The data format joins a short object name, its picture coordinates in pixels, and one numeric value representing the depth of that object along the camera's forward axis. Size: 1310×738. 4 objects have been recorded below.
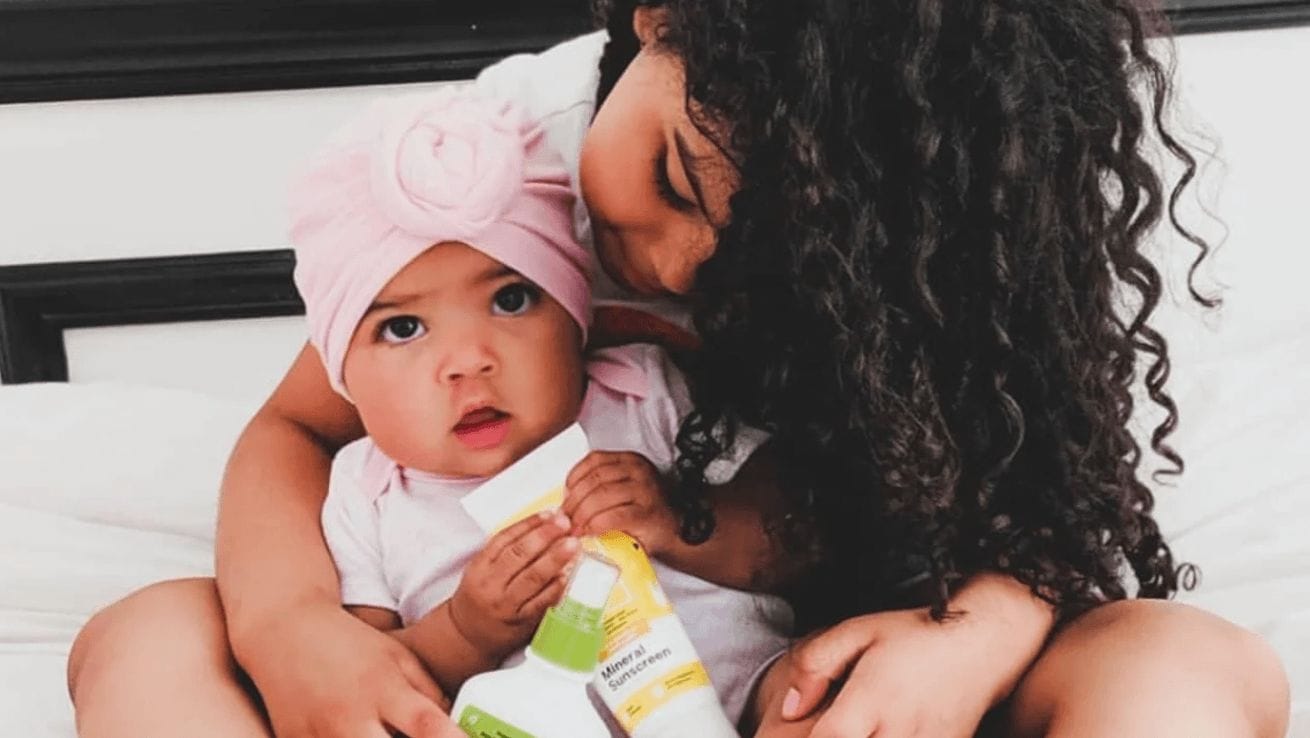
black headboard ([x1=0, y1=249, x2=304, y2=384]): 1.33
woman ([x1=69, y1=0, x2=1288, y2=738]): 0.65
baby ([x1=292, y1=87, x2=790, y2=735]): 0.71
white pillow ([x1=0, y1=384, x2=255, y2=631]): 0.92
